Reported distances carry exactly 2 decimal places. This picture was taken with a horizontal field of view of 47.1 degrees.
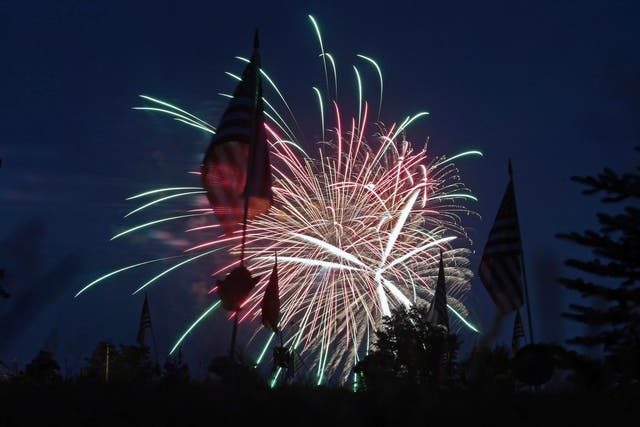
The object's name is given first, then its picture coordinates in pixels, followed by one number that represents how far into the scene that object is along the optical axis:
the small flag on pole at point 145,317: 34.91
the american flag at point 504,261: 19.19
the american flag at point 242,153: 16.06
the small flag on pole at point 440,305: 32.08
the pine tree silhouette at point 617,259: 13.24
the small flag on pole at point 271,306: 19.17
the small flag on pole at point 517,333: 31.33
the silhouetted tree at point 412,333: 38.83
